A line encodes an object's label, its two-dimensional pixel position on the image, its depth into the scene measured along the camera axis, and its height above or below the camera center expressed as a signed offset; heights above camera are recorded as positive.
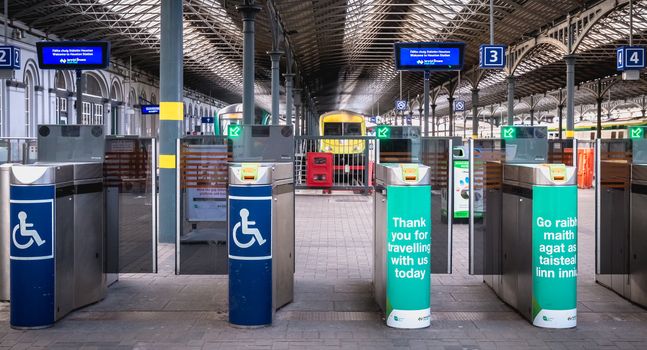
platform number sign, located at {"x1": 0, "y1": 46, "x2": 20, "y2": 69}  18.42 +2.80
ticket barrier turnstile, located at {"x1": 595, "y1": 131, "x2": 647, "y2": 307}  6.73 -0.57
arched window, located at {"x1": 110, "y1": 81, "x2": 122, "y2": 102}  39.31 +4.01
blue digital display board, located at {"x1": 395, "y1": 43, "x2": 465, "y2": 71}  9.41 +1.45
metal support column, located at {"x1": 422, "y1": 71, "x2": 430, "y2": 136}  9.00 +0.93
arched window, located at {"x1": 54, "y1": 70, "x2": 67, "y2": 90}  31.09 +3.70
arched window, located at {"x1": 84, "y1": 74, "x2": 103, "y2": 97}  35.04 +3.95
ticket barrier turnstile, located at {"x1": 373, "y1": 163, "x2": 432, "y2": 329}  5.85 -0.71
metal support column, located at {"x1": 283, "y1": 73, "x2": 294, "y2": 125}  30.16 +2.83
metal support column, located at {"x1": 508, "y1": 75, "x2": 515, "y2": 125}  32.28 +3.16
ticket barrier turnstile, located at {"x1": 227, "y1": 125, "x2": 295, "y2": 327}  5.79 -0.68
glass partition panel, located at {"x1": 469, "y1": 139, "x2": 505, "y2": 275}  6.98 -0.37
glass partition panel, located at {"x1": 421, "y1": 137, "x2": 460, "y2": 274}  7.20 -0.11
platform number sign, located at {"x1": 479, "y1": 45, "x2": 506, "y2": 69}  19.20 +2.90
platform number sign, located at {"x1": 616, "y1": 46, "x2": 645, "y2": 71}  19.83 +2.97
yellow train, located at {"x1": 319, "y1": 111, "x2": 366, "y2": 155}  32.97 +1.81
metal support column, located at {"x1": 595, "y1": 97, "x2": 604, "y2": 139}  37.18 +2.35
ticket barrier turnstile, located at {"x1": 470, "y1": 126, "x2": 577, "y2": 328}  5.87 -0.59
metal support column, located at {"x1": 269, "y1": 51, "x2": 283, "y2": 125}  24.03 +2.83
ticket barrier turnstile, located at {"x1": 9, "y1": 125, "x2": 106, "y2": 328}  5.73 -0.68
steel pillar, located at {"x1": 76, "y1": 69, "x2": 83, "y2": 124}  9.22 +0.86
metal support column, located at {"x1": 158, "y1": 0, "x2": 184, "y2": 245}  10.81 +0.88
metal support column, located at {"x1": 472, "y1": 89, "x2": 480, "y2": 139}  41.25 +3.46
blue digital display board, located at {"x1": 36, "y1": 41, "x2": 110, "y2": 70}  9.80 +1.54
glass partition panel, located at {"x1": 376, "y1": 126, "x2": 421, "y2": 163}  7.11 +0.13
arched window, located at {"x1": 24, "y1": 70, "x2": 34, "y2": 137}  27.70 +2.50
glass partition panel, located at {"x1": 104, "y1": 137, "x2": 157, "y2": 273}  7.06 -0.20
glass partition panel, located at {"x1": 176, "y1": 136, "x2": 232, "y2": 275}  7.88 -0.57
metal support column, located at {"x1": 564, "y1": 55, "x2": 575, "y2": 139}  25.98 +2.55
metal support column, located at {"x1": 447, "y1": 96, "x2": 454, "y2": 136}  46.89 +3.78
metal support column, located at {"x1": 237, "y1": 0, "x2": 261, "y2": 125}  16.53 +2.70
